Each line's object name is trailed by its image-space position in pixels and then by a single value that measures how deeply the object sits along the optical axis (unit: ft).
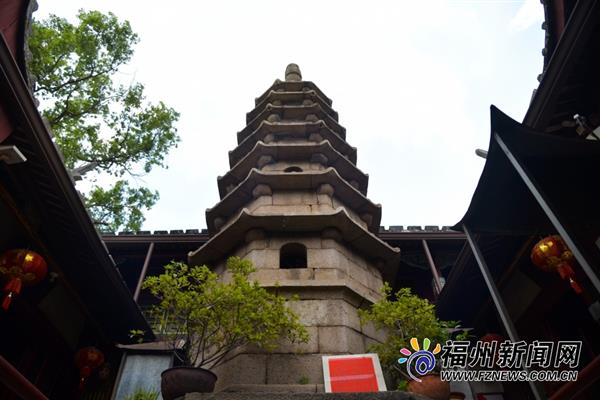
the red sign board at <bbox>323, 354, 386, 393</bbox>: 17.11
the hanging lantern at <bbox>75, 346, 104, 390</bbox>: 26.27
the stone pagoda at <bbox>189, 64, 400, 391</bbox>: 19.42
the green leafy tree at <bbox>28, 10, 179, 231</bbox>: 43.57
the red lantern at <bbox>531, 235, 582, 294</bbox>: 19.66
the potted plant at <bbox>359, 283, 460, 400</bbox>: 18.80
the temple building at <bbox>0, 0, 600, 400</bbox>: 16.05
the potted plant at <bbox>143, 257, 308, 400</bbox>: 17.90
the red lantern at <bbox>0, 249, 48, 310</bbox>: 20.22
